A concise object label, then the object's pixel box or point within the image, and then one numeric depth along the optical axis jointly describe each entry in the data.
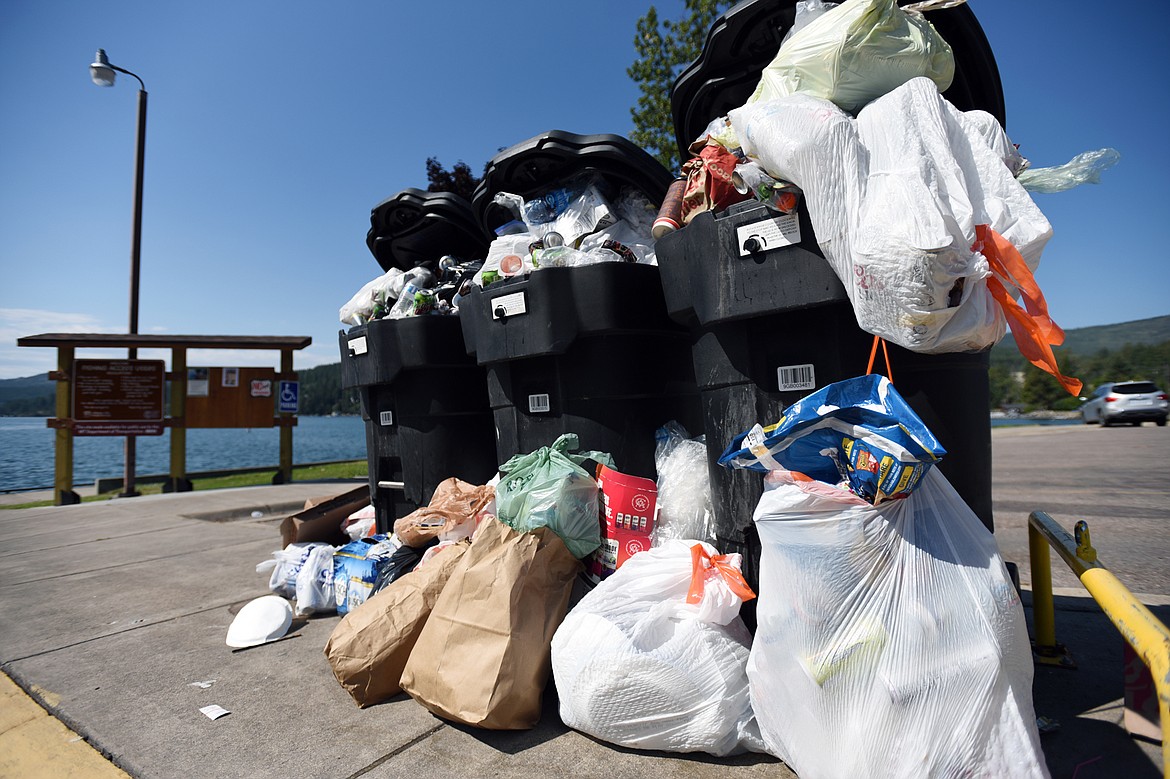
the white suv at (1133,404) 16.48
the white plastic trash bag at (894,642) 1.21
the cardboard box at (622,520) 2.09
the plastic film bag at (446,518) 2.50
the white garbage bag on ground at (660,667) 1.55
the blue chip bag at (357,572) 2.72
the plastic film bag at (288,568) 3.07
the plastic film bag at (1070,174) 1.72
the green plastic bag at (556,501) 2.04
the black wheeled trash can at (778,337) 1.71
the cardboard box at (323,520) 3.53
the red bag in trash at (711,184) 1.94
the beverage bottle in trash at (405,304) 3.26
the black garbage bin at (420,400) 3.17
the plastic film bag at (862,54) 1.69
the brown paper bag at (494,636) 1.69
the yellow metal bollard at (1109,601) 0.93
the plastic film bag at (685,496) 2.10
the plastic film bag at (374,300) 3.44
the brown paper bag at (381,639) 1.94
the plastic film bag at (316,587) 2.83
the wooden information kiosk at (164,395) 7.96
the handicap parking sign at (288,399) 8.66
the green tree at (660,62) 8.09
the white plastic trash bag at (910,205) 1.36
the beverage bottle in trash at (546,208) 2.99
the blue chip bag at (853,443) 1.26
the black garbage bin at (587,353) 2.37
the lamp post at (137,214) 8.16
